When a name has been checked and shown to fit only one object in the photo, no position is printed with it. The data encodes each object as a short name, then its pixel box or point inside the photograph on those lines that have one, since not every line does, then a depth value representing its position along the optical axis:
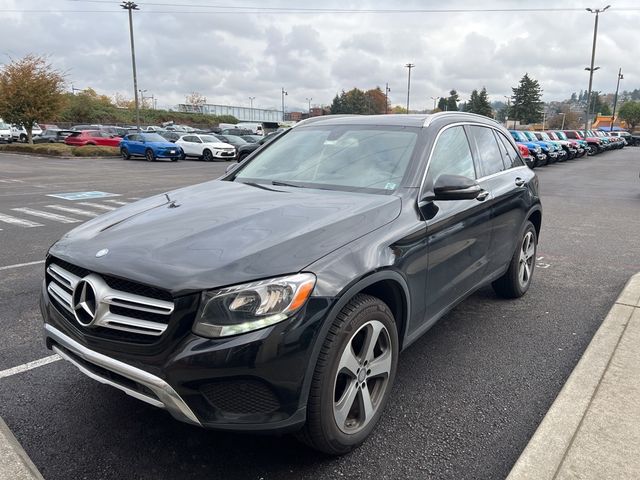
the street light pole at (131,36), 38.13
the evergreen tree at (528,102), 98.12
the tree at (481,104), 100.38
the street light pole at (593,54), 44.72
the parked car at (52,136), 40.56
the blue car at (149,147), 27.84
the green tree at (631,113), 102.81
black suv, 2.17
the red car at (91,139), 33.19
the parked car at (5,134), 41.11
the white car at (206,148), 29.30
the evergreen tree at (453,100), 117.12
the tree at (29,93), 32.97
